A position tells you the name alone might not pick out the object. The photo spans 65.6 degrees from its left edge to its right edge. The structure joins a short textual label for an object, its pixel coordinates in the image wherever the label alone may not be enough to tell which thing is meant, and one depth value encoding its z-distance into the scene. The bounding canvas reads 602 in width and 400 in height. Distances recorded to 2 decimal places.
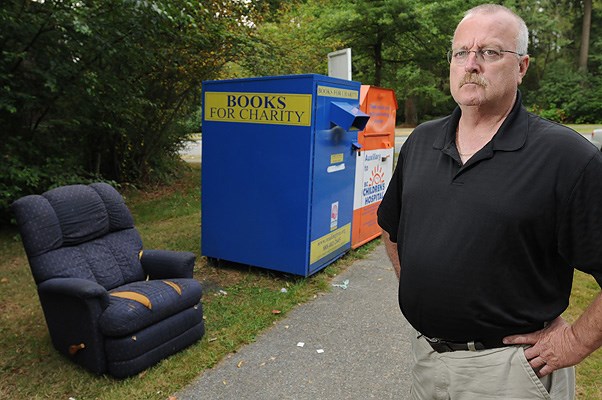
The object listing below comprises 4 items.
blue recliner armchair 3.18
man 1.44
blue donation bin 4.90
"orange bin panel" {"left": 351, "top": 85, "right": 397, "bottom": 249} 6.27
